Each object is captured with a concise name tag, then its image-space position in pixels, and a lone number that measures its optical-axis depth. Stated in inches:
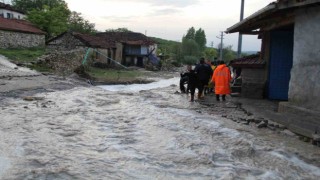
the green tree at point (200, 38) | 3217.1
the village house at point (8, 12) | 1557.9
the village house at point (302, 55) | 239.5
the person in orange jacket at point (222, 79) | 395.9
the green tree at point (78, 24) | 1822.8
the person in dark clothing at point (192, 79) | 407.1
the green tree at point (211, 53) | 2466.6
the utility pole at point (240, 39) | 737.6
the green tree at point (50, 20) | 1334.9
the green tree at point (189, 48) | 2674.3
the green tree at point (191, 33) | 3241.9
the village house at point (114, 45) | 1324.8
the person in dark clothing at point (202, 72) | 410.9
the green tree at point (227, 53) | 2568.0
